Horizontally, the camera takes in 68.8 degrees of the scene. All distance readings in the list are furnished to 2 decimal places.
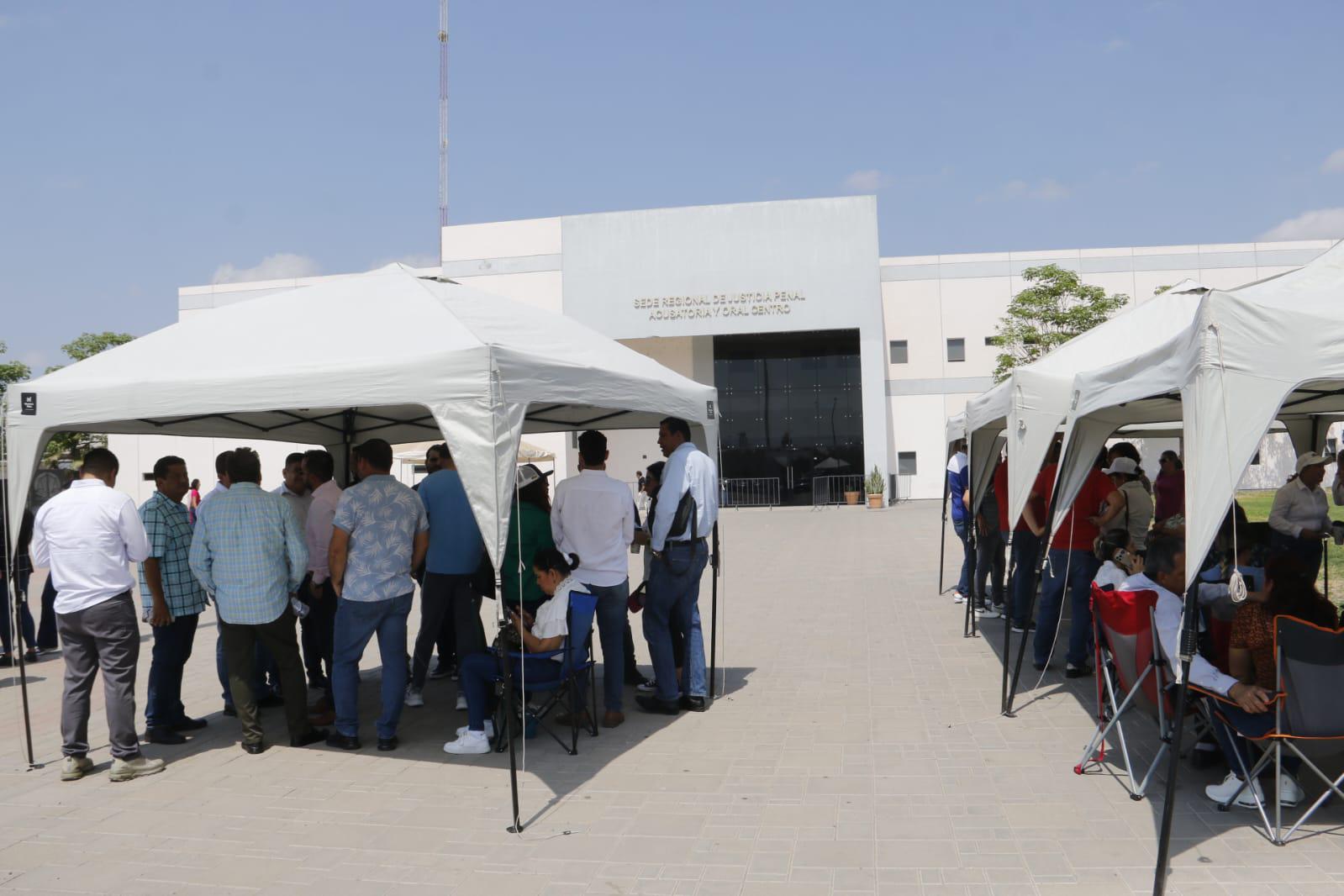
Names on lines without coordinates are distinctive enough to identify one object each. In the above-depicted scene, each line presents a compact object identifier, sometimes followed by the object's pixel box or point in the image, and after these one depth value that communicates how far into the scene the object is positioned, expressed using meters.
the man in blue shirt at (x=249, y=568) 5.91
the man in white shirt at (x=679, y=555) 6.59
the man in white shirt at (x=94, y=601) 5.62
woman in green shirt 6.40
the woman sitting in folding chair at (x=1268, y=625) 4.70
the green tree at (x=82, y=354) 41.47
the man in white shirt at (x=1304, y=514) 8.40
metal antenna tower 44.94
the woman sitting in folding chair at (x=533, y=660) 5.87
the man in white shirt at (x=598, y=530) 6.30
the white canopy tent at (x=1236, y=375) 3.98
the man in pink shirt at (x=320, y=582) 6.82
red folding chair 4.98
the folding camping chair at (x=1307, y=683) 4.42
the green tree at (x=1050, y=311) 31.59
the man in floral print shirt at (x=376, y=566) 5.86
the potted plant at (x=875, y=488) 32.59
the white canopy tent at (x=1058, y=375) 6.81
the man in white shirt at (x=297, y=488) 7.29
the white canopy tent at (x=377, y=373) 5.00
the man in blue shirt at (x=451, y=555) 6.26
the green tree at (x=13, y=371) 43.44
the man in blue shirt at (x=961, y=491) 11.25
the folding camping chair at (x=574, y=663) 5.95
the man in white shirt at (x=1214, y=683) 4.48
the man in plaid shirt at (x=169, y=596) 6.21
